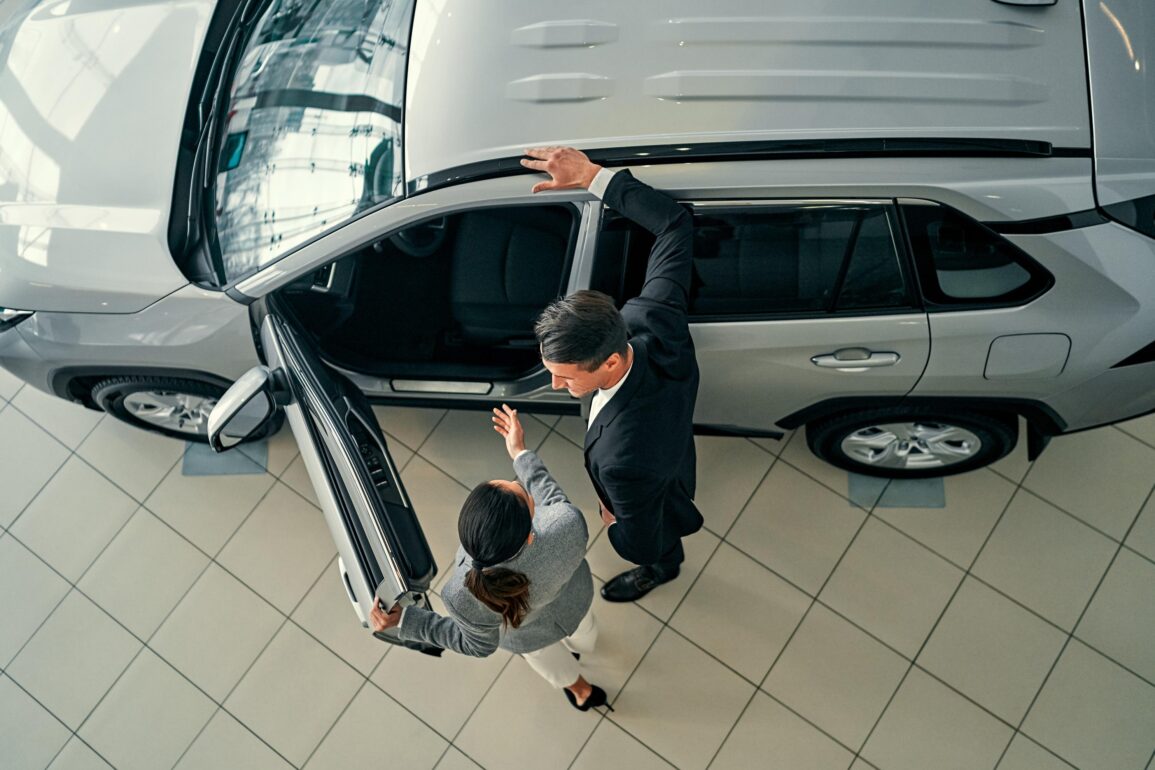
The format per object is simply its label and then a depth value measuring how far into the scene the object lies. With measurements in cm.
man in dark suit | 235
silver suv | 246
